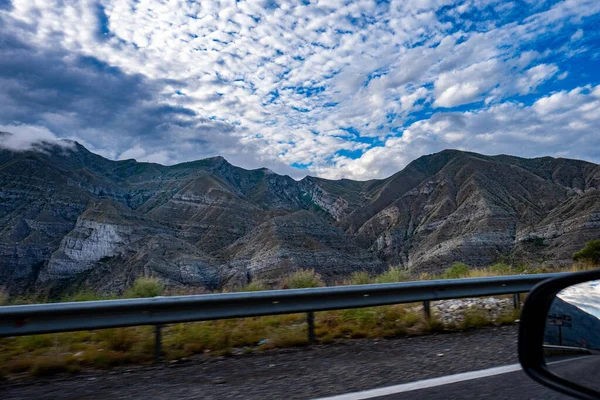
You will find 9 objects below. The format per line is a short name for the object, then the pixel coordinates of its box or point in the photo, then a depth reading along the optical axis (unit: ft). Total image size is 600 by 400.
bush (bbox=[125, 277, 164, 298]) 26.68
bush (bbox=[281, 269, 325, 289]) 29.19
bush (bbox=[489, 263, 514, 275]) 35.83
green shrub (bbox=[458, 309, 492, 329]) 21.97
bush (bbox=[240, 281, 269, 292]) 28.78
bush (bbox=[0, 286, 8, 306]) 22.36
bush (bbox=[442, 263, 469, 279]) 35.45
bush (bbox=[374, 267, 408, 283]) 32.19
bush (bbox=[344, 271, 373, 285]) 30.47
